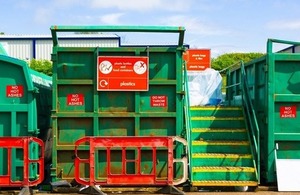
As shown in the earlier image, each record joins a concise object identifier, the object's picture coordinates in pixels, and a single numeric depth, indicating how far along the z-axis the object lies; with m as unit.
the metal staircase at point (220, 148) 6.04
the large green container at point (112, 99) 5.97
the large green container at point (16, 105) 5.85
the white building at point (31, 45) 29.28
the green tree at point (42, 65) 18.48
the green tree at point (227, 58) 22.32
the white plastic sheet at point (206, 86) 8.63
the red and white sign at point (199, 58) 14.91
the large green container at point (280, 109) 6.25
